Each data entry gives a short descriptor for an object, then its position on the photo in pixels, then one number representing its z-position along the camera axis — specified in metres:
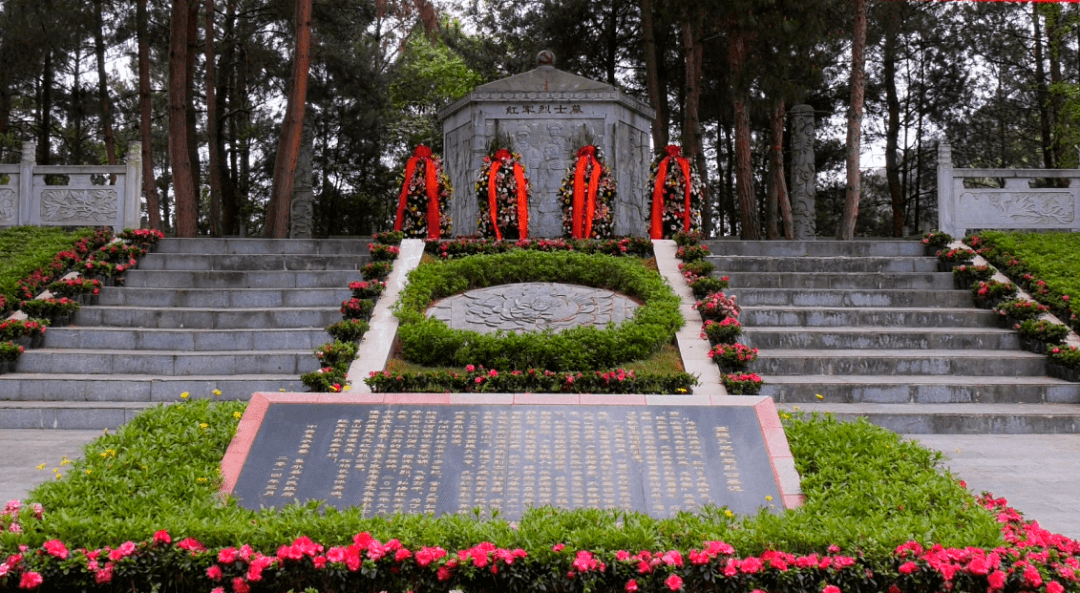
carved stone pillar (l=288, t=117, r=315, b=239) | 18.81
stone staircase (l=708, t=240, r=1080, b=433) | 6.39
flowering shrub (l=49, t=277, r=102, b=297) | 7.98
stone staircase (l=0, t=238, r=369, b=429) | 6.56
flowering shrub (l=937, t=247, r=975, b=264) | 9.02
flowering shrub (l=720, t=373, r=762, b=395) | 6.00
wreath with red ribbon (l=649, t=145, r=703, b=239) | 11.45
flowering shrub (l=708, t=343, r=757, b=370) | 6.39
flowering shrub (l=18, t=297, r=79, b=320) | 7.59
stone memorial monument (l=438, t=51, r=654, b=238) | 13.12
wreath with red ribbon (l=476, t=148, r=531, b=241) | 11.30
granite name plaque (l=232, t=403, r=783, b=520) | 3.67
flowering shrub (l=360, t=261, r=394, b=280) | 8.36
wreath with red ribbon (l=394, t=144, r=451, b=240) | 11.70
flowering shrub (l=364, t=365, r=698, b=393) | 5.89
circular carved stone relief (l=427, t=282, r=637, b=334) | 7.07
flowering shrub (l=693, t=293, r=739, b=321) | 7.23
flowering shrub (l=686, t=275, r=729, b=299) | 7.79
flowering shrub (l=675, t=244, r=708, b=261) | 8.78
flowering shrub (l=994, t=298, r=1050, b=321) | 7.67
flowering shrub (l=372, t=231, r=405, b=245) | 9.30
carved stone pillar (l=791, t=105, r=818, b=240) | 19.70
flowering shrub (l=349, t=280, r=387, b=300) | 7.81
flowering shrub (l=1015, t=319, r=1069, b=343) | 7.25
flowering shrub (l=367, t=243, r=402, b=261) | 8.88
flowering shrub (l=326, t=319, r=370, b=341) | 6.90
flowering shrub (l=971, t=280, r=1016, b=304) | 8.10
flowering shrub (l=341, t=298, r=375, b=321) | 7.36
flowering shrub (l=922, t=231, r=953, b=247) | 9.52
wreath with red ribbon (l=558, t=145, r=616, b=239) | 11.44
